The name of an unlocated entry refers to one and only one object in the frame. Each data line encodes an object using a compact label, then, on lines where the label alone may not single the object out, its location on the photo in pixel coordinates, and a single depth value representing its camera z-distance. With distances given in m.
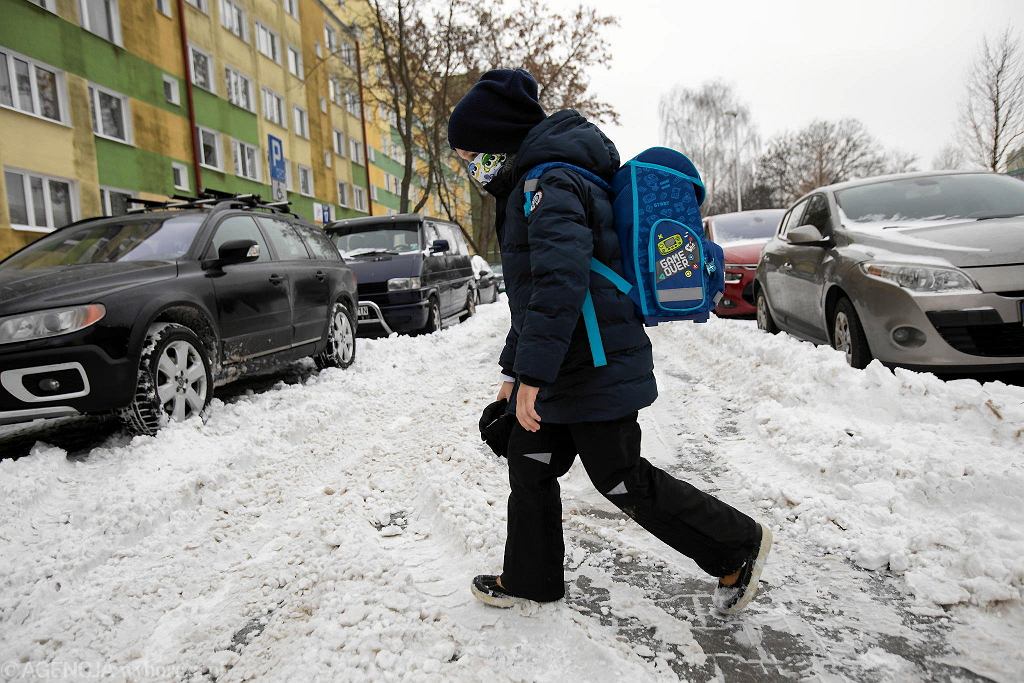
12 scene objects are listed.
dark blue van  9.36
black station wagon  3.82
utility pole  47.78
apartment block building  14.30
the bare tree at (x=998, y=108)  19.48
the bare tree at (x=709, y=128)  51.41
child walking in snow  1.98
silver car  4.36
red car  9.84
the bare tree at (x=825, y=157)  51.12
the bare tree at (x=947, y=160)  24.62
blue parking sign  9.67
